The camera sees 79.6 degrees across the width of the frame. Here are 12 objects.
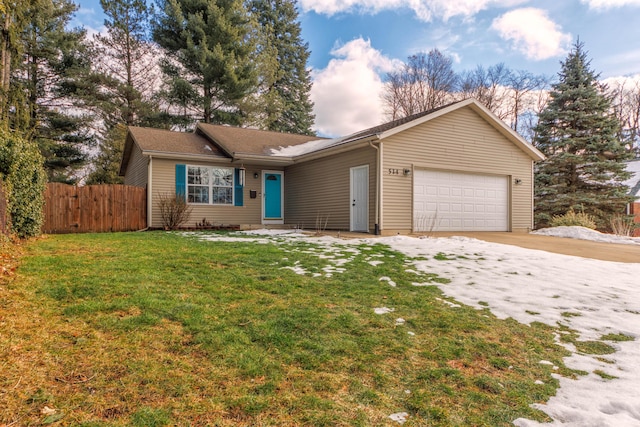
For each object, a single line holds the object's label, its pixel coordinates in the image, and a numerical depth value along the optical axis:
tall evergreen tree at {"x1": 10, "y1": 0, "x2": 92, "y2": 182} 18.45
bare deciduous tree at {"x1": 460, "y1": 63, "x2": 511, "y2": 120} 24.09
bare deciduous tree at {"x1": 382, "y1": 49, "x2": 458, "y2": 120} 24.30
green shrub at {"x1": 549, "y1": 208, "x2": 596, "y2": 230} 12.48
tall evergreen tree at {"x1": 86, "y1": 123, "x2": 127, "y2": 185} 19.85
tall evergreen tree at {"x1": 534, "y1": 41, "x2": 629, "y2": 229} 16.05
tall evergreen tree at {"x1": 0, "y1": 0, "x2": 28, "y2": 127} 7.14
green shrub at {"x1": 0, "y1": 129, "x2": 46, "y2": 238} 6.11
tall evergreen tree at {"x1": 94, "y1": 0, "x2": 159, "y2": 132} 20.84
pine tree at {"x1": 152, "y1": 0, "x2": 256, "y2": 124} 19.61
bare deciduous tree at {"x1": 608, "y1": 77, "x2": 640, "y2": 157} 24.72
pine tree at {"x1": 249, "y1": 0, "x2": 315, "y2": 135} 27.59
